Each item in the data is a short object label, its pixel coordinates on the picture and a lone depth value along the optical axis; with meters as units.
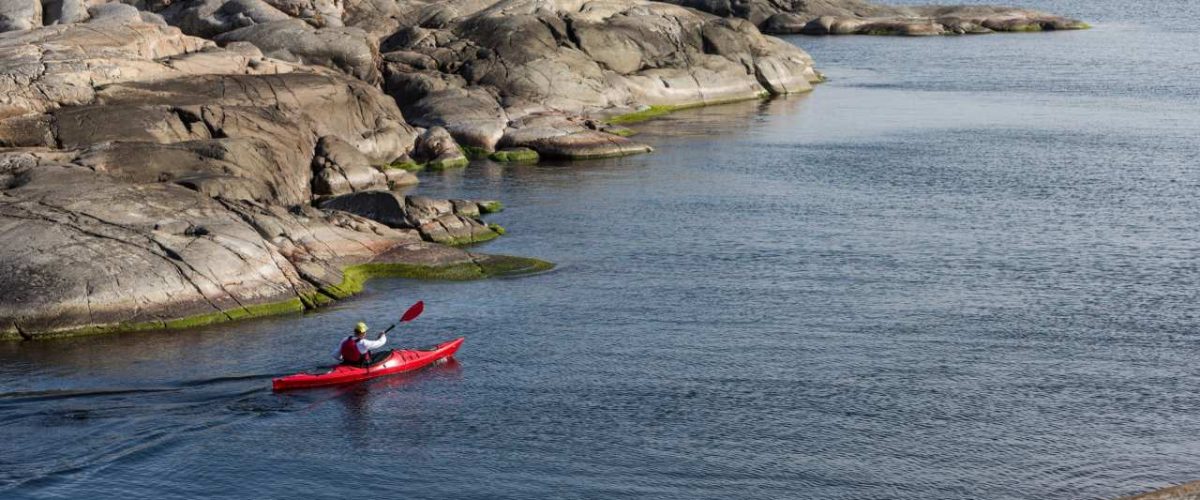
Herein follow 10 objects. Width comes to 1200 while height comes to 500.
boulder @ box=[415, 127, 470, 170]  66.88
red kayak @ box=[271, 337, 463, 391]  33.62
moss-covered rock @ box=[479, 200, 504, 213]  55.41
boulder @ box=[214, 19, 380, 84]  72.62
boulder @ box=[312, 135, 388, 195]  57.31
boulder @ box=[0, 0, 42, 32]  66.12
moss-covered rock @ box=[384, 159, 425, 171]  65.69
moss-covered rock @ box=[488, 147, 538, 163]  69.50
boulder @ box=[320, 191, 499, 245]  49.12
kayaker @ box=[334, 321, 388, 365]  34.41
